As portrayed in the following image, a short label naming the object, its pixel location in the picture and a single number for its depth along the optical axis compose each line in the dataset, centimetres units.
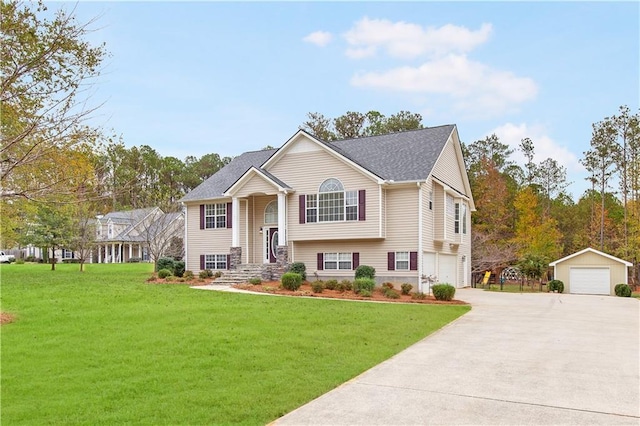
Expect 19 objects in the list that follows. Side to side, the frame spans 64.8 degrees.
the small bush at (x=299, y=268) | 2394
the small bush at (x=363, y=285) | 2017
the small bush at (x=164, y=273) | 2588
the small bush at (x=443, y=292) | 1898
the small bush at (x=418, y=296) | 1975
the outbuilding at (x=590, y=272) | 2628
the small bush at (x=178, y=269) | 2742
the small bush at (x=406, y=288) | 2064
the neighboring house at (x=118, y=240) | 5350
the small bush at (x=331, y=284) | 2135
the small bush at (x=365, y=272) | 2254
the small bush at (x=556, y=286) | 2669
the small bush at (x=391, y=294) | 1962
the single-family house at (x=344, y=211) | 2308
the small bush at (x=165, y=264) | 2745
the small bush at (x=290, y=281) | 2114
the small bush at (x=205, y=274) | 2584
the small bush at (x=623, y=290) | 2508
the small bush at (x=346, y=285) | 2110
